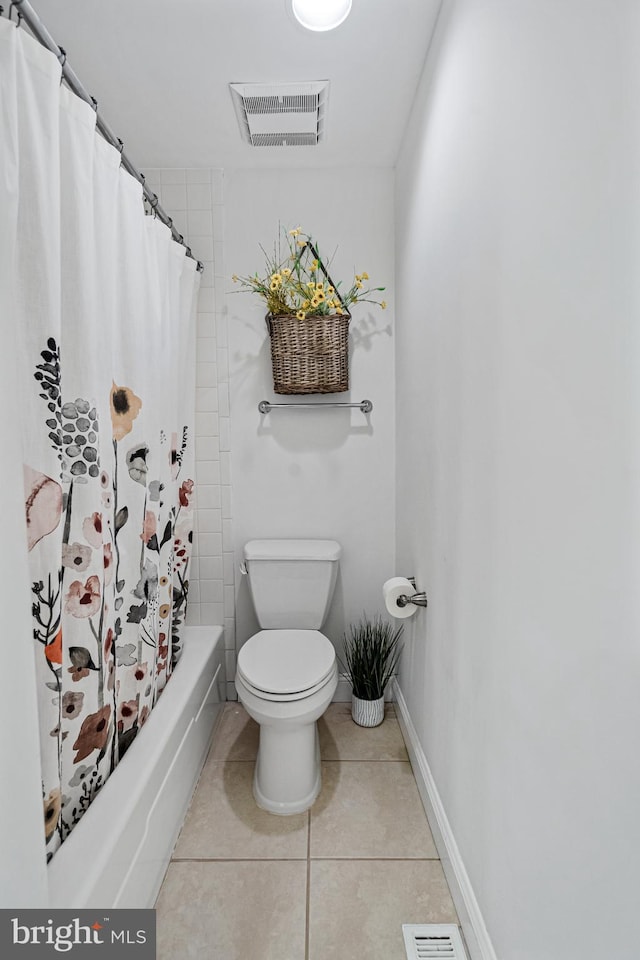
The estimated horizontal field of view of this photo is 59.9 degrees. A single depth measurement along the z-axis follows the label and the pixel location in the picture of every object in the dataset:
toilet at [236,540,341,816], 1.78
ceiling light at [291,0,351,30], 1.42
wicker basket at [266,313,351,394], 2.21
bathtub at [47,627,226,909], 1.17
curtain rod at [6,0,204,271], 0.96
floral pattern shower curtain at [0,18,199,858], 1.04
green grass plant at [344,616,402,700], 2.33
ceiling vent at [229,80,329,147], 1.81
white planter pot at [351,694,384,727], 2.32
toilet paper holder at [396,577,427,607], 1.81
